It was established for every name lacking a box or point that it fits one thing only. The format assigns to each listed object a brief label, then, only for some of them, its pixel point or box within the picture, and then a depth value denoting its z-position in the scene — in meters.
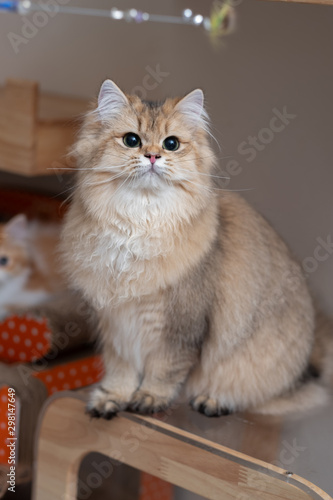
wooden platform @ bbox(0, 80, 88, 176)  1.49
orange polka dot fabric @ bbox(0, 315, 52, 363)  1.52
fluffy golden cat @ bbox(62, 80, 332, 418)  1.15
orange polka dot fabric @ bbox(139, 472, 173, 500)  1.54
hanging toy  1.46
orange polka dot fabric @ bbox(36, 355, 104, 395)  1.49
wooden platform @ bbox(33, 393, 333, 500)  1.14
